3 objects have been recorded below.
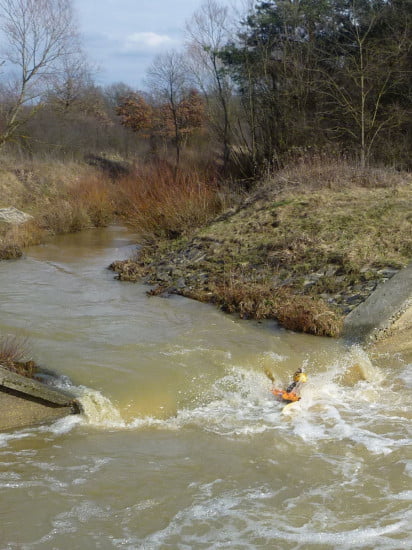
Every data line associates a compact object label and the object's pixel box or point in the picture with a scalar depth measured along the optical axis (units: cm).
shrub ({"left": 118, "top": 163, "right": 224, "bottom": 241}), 1438
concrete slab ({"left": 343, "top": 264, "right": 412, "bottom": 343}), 810
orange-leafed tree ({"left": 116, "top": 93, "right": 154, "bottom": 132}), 3972
